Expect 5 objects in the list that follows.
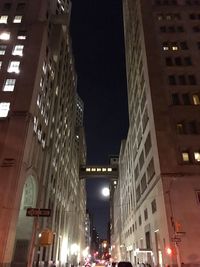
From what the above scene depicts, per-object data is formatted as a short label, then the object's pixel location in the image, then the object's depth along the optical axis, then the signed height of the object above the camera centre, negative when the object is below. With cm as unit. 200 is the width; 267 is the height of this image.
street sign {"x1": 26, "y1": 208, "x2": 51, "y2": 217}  1569 +271
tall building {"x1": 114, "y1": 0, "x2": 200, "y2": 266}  3048 +1878
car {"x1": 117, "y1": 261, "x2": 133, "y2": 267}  2697 -43
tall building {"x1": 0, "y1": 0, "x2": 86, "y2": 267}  3047 +1935
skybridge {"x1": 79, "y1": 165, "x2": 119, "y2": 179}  9946 +3276
